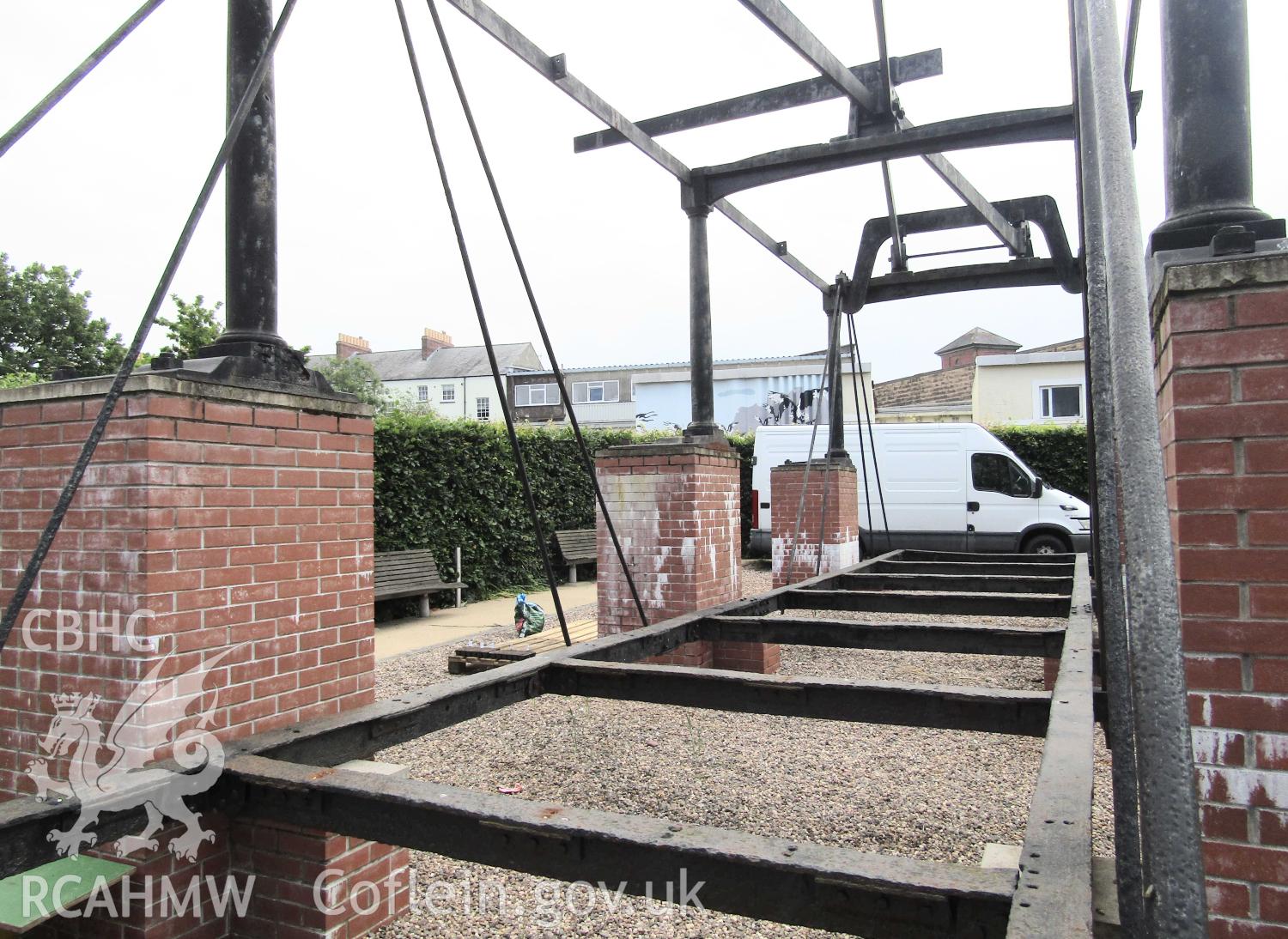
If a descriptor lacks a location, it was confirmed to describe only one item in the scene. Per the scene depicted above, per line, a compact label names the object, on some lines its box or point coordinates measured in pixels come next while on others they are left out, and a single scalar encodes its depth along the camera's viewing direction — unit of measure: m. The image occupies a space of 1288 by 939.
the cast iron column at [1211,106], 1.90
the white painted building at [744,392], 27.33
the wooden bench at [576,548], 13.52
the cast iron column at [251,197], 2.82
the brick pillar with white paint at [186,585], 2.31
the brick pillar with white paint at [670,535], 5.71
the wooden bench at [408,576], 10.04
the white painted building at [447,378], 44.59
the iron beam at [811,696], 2.84
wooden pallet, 6.81
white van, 13.43
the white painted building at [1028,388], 22.84
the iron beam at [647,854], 1.54
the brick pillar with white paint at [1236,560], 1.64
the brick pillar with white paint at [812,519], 8.52
